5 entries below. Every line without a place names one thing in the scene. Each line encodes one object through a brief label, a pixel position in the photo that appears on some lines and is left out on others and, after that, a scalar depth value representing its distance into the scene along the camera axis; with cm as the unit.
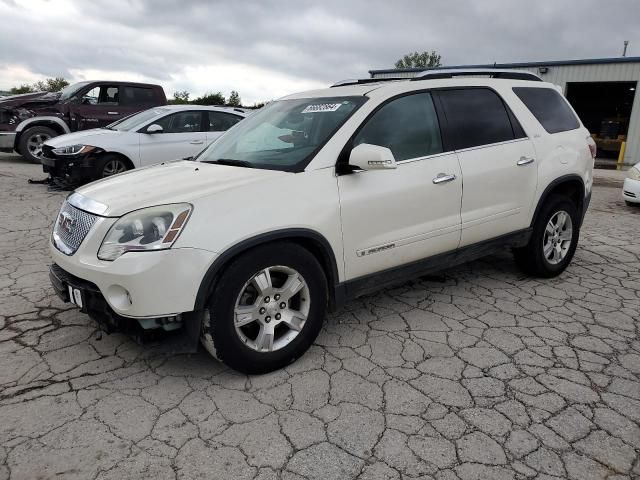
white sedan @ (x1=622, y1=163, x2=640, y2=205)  866
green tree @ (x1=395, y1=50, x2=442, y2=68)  6359
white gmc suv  269
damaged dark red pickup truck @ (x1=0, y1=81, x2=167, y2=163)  1090
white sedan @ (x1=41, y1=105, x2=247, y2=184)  820
